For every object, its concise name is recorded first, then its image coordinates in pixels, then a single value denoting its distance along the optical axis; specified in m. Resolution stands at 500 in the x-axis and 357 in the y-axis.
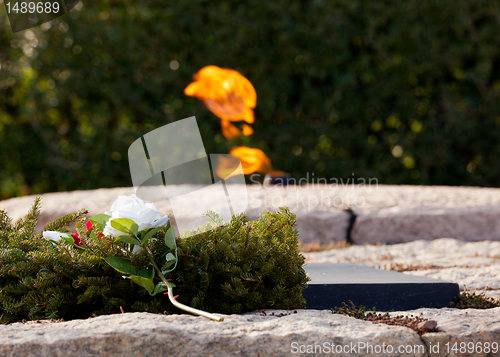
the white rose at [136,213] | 3.07
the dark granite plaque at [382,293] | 4.01
